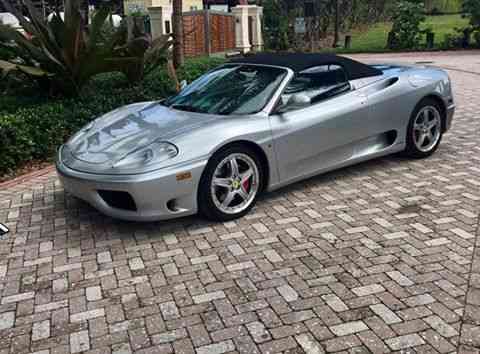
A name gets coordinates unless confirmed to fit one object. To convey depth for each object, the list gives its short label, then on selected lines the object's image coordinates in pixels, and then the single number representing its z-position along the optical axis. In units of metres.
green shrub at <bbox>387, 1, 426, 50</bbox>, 21.14
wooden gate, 18.83
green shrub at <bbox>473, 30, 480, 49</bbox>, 20.91
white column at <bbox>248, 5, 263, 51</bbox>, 21.25
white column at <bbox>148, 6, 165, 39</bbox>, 18.34
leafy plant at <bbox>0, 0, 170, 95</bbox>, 7.01
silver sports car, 4.30
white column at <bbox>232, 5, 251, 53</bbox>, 20.69
